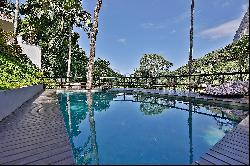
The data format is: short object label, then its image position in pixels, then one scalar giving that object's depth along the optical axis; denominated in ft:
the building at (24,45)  39.29
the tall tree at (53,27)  46.67
